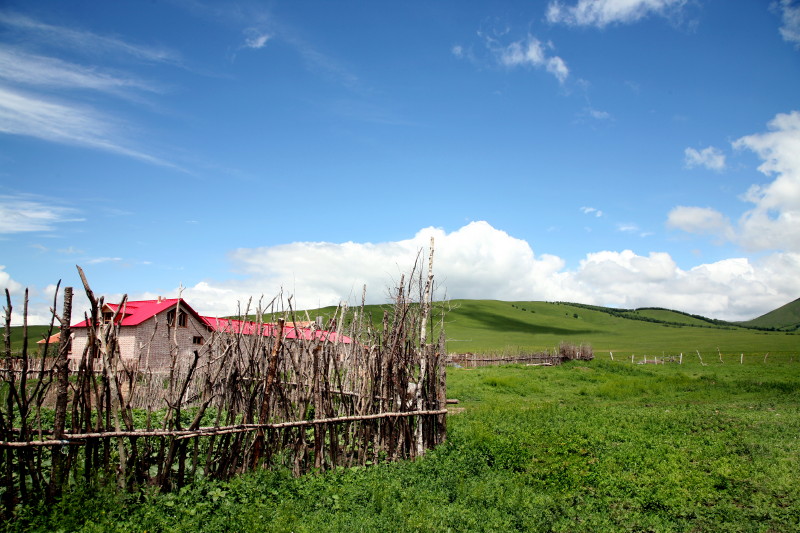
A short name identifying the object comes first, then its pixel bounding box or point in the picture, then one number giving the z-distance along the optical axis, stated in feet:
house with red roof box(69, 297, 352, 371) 111.14
